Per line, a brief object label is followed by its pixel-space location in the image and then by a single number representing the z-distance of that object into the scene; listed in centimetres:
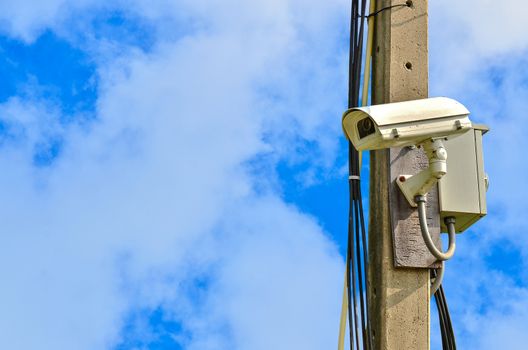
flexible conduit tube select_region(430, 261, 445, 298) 706
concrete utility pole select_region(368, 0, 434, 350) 686
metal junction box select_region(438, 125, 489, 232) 719
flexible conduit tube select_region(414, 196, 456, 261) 675
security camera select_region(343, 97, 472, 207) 657
